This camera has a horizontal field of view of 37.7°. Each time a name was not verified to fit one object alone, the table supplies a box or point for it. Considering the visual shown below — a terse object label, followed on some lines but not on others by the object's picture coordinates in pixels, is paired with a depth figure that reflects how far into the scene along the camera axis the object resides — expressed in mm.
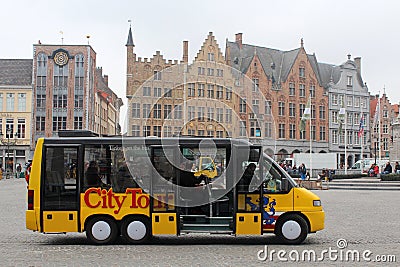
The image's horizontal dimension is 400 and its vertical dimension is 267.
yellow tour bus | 12695
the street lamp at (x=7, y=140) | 67375
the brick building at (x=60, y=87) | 71438
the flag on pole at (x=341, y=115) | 58250
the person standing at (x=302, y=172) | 42875
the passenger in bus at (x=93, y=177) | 12812
